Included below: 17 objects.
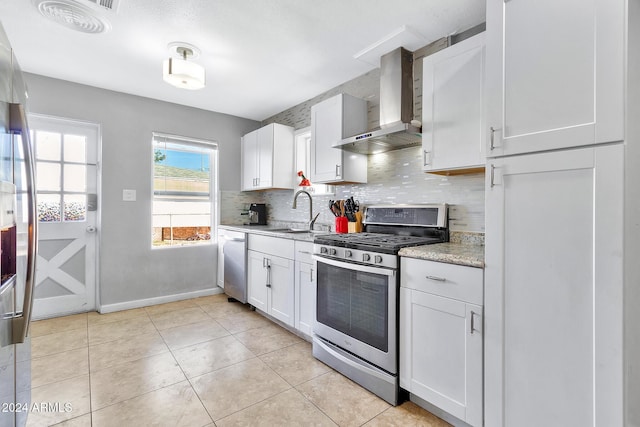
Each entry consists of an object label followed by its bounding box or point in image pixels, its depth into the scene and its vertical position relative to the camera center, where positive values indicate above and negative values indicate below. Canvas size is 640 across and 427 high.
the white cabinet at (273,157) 3.64 +0.68
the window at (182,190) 3.74 +0.28
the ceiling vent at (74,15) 1.92 +1.30
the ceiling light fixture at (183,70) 2.38 +1.11
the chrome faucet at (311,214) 3.30 -0.01
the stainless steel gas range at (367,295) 1.83 -0.53
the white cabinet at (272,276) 2.74 -0.62
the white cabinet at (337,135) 2.74 +0.72
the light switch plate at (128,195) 3.48 +0.18
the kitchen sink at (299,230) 3.34 -0.20
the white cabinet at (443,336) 1.49 -0.64
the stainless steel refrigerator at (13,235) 1.00 -0.09
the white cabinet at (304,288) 2.51 -0.63
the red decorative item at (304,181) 3.40 +0.36
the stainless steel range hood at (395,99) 2.31 +0.88
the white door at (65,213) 3.12 -0.03
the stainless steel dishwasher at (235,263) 3.39 -0.59
